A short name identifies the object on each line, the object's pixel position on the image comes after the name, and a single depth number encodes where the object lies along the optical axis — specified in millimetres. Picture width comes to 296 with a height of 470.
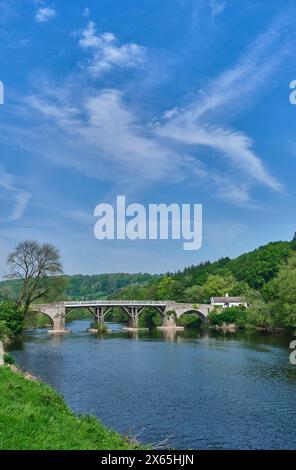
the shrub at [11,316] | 54281
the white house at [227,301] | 96675
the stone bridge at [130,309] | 74125
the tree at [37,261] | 59156
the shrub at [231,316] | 82938
